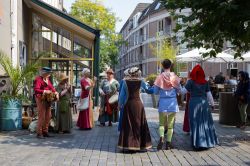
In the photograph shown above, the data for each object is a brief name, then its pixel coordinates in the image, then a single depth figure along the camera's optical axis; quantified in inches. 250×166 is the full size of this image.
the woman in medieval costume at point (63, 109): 444.5
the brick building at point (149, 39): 1986.8
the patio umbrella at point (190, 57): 828.6
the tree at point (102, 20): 1706.4
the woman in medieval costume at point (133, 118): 332.8
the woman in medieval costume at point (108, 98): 503.5
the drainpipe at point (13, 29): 614.3
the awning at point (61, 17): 681.6
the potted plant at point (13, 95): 448.1
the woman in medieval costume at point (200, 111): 347.9
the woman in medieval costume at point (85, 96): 476.7
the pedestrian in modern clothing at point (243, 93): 481.7
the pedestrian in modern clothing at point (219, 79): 955.3
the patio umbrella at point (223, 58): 845.2
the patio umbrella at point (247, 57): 754.2
